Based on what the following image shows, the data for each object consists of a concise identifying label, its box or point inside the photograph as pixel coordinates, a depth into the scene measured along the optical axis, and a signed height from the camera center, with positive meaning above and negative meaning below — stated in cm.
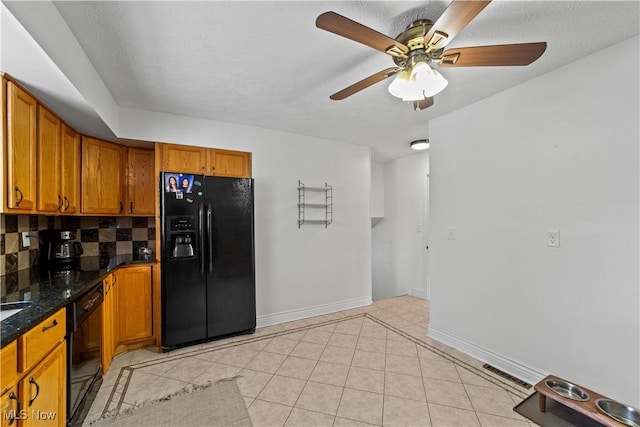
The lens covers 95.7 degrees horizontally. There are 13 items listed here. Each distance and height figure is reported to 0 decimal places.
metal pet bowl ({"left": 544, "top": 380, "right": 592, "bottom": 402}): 178 -113
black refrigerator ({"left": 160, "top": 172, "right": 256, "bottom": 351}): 270 -41
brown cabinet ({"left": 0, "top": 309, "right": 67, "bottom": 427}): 107 -68
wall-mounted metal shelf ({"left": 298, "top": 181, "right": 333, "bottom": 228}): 368 +15
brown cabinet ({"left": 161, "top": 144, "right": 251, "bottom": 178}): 291 +59
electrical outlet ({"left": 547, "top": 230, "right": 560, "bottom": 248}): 211 -19
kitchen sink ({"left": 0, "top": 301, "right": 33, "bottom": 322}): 137 -44
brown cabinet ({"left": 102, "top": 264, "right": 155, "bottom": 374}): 255 -84
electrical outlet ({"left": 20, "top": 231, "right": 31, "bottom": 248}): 220 -17
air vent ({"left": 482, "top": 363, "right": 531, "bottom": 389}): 219 -129
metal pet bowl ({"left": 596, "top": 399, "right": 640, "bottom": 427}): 162 -115
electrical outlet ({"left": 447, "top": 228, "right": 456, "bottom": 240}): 286 -19
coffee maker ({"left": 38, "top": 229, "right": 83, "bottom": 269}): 237 -26
